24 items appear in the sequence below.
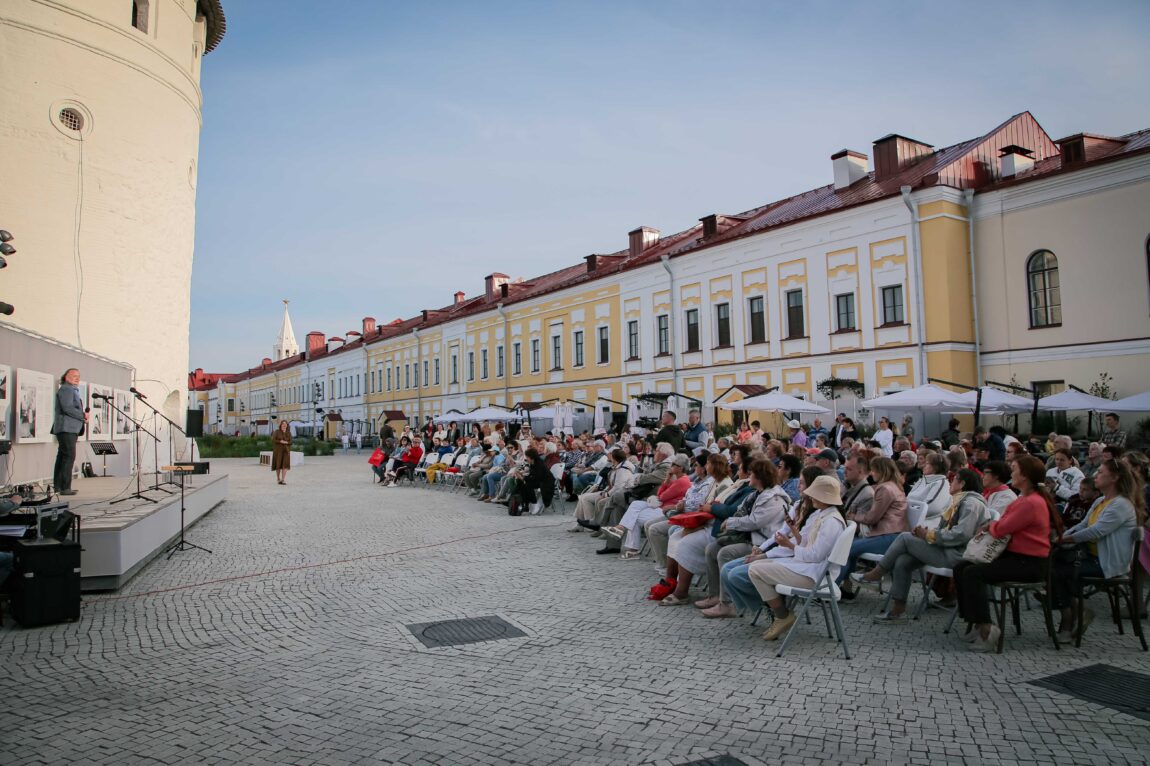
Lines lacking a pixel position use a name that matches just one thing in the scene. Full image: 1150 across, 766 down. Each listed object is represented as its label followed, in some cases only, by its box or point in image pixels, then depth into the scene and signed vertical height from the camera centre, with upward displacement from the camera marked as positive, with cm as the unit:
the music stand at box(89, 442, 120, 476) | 1350 -25
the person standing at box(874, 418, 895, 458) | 1568 -48
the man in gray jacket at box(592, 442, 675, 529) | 1047 -93
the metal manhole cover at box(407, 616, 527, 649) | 629 -178
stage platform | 795 -114
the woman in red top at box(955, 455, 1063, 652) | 582 -107
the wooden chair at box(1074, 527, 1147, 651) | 584 -143
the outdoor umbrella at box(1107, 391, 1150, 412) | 1521 +11
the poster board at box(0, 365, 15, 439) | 1178 +57
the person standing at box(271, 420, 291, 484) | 2336 -66
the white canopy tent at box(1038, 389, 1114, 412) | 1656 +19
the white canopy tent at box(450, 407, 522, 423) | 3241 +41
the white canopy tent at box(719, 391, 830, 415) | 2017 +39
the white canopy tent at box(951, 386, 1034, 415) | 1648 +22
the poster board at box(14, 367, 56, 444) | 1252 +52
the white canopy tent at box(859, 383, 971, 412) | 1686 +33
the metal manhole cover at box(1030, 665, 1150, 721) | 467 -182
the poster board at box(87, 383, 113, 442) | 1662 +39
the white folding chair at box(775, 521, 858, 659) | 577 -131
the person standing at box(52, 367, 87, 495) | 1109 +15
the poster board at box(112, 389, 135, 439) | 1822 +30
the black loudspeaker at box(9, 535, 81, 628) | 662 -130
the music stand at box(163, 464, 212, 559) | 1058 -165
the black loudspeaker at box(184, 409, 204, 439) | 1639 +18
